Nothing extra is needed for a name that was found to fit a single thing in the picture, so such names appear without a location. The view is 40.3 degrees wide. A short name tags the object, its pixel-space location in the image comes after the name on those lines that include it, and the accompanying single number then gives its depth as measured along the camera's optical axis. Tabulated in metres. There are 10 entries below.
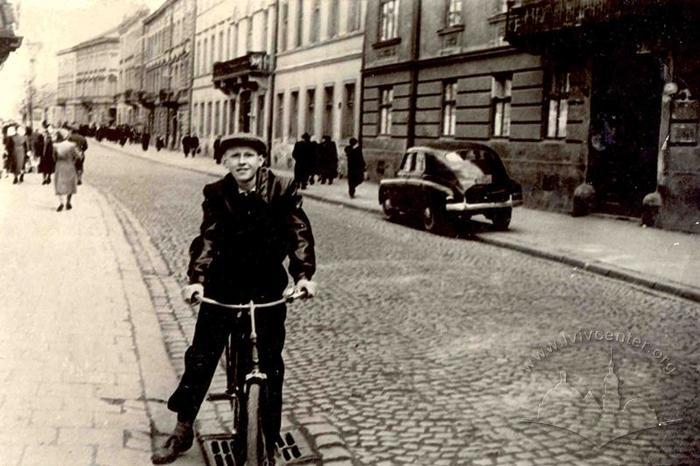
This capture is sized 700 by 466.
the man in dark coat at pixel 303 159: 29.59
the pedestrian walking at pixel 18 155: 26.73
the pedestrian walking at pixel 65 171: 19.33
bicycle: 4.20
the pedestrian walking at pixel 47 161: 27.75
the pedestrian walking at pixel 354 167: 25.50
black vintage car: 18.11
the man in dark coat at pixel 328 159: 32.12
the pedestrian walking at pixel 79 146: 24.66
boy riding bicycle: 4.39
